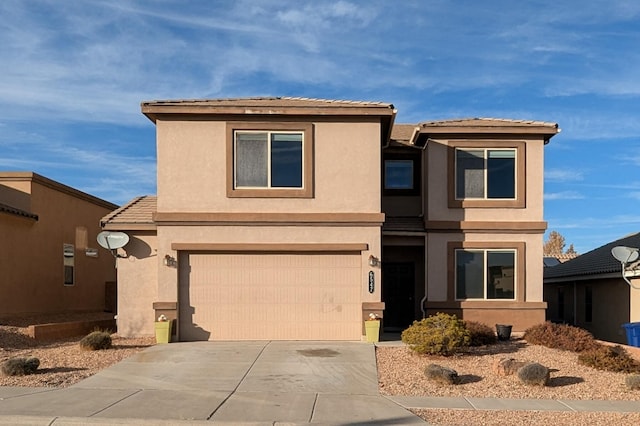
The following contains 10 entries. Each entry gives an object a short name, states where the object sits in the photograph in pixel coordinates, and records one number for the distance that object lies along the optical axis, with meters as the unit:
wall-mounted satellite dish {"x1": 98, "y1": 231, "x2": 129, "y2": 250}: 16.88
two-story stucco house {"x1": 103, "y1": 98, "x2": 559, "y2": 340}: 16.33
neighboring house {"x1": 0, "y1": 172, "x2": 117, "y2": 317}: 19.75
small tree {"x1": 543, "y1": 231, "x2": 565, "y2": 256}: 62.76
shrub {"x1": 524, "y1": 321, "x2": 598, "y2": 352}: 14.58
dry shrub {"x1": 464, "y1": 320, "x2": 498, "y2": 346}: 15.13
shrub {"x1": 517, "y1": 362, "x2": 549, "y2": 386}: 11.12
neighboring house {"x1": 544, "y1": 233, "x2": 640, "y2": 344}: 20.12
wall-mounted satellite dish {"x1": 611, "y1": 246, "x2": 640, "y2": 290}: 18.42
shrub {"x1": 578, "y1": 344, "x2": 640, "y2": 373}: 12.38
